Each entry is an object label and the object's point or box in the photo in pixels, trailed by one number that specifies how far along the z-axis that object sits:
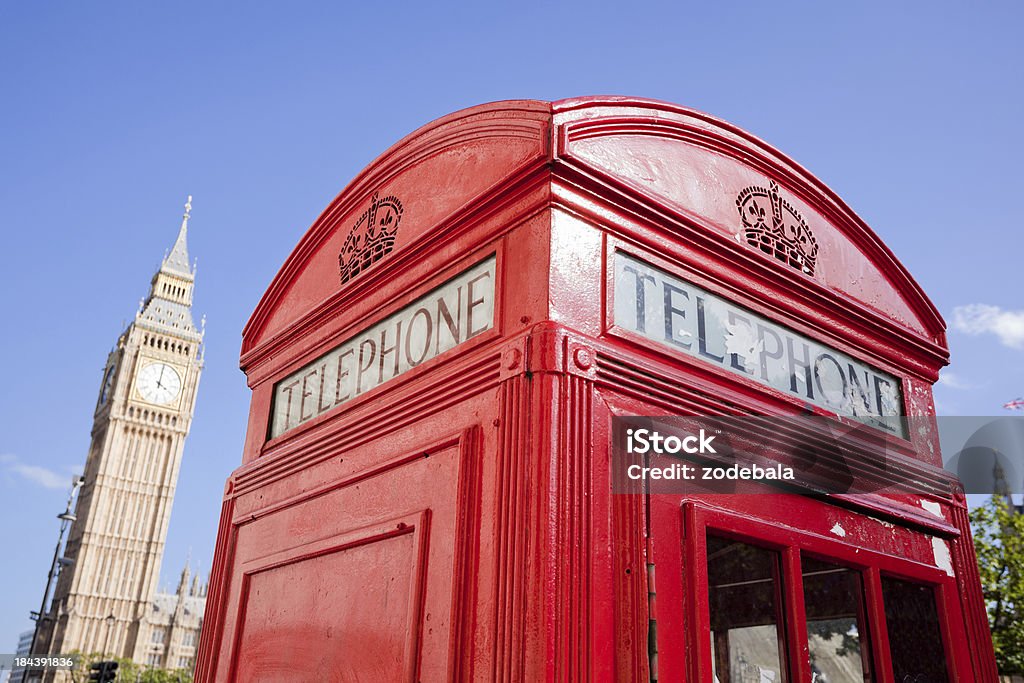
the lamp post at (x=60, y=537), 25.91
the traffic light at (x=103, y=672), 20.83
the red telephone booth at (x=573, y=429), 1.90
